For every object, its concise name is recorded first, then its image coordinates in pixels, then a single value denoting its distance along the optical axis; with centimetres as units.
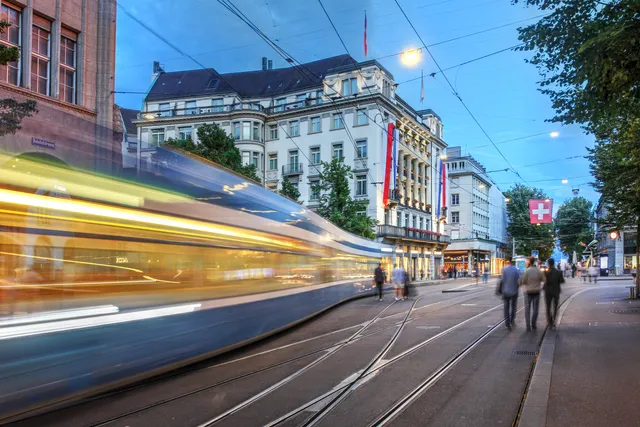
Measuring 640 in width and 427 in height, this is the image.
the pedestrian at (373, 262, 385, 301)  2552
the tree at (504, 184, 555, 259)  8288
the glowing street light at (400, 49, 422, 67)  1979
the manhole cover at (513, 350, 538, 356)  954
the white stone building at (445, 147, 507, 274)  7975
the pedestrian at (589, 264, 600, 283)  4841
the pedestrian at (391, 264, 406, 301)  2505
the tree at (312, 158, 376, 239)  4353
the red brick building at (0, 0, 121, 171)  1797
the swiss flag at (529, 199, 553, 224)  3048
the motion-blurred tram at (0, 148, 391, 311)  532
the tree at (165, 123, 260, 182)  4028
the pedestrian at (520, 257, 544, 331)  1241
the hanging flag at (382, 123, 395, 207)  5162
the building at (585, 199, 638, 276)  6700
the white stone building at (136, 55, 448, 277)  5378
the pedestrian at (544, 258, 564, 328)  1316
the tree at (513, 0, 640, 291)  1027
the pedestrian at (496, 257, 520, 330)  1301
